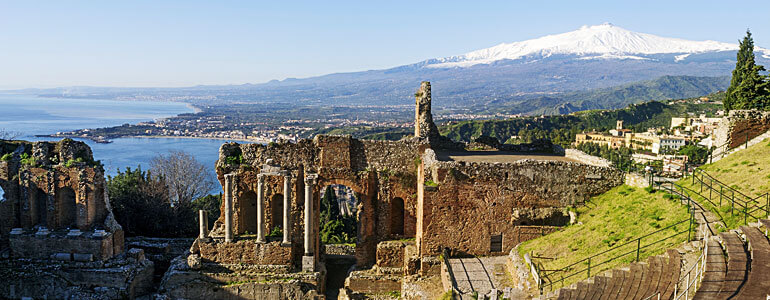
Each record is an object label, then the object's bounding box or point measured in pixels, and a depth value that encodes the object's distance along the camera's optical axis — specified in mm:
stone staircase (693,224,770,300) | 11602
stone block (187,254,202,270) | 23547
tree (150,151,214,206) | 37781
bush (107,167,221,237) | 32031
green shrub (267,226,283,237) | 25156
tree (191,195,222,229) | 36406
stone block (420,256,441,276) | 21828
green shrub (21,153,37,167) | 25484
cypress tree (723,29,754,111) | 35431
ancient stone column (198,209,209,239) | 24047
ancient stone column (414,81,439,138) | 26391
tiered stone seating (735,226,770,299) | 11508
